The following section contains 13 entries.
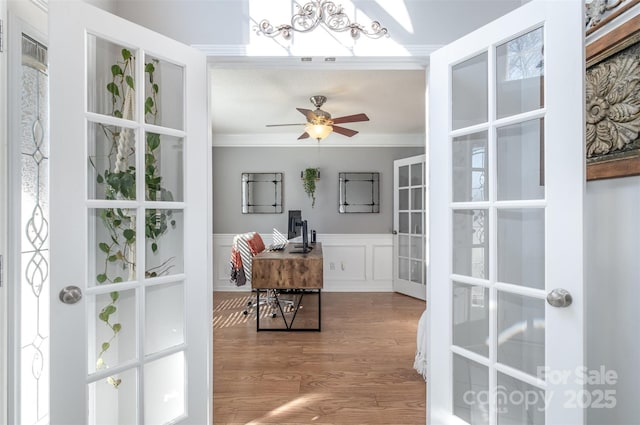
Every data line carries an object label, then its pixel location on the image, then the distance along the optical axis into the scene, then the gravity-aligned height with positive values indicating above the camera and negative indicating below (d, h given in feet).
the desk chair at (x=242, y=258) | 11.78 -1.78
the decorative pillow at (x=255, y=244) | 11.89 -1.31
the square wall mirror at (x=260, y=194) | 16.47 +0.92
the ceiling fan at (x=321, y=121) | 10.32 +3.08
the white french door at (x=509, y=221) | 3.50 -0.14
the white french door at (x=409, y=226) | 14.55 -0.76
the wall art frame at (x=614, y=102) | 3.63 +1.36
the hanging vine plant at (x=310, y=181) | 16.03 +1.58
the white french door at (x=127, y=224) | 3.78 -0.17
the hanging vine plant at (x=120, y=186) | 4.21 +0.36
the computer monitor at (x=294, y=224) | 13.98 -0.57
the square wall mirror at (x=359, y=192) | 16.51 +1.00
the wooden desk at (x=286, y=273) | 9.96 -1.99
